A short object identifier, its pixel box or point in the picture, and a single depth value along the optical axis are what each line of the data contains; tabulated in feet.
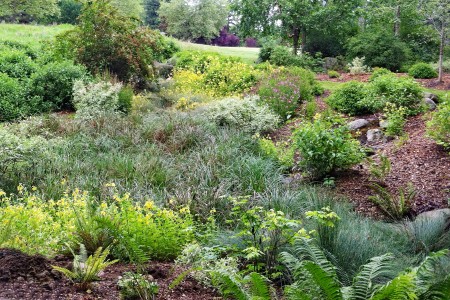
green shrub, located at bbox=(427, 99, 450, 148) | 24.30
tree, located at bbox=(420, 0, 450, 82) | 46.03
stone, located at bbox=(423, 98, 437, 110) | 34.21
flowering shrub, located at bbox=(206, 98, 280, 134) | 32.99
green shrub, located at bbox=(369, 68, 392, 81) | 47.84
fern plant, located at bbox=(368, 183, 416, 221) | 19.30
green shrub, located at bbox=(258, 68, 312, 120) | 37.78
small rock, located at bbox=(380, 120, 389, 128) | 30.83
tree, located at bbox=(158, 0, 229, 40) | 132.36
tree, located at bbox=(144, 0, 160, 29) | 175.01
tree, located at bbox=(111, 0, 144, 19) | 129.18
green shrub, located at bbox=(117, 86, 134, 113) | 39.34
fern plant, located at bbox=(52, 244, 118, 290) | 10.36
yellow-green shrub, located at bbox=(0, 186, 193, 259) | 12.46
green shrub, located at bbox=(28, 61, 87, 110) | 40.88
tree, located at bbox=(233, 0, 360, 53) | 65.87
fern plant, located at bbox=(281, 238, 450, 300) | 9.35
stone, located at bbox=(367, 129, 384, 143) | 29.95
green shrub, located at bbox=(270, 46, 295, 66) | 60.74
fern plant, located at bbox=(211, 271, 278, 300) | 9.71
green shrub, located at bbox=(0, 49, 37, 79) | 44.32
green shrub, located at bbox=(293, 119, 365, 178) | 22.94
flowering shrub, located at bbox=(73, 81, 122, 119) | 35.94
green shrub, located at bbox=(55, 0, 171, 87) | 46.50
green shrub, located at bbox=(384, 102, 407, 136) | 29.43
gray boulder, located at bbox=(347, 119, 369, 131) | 32.45
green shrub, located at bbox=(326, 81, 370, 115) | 35.91
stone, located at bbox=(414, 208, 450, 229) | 17.10
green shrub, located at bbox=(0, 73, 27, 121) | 37.32
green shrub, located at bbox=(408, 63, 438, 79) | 53.31
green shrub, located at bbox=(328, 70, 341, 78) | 57.99
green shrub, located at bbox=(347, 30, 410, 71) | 62.75
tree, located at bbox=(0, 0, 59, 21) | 105.58
